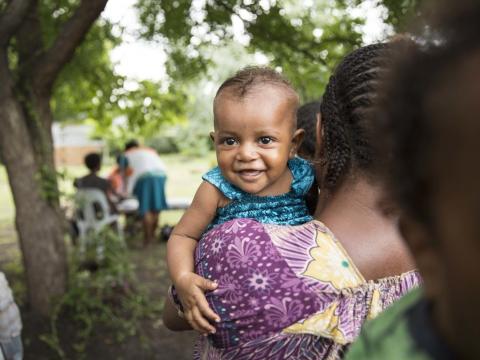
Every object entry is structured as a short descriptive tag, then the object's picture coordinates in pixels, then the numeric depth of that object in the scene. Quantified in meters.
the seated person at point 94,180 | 7.28
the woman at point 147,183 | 9.14
